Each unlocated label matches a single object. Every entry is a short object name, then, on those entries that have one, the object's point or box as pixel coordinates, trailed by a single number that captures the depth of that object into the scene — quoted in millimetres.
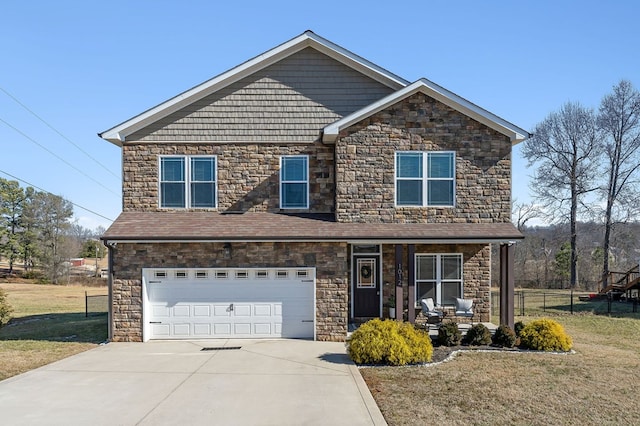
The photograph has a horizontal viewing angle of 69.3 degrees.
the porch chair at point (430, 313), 13008
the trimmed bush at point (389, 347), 10180
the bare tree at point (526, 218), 37719
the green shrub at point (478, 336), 11938
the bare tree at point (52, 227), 43281
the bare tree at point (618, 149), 33312
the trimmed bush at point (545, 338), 11609
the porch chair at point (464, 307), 13779
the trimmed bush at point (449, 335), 11906
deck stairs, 23656
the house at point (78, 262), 53962
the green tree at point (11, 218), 44719
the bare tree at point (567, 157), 34781
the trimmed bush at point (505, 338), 11797
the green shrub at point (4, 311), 14192
